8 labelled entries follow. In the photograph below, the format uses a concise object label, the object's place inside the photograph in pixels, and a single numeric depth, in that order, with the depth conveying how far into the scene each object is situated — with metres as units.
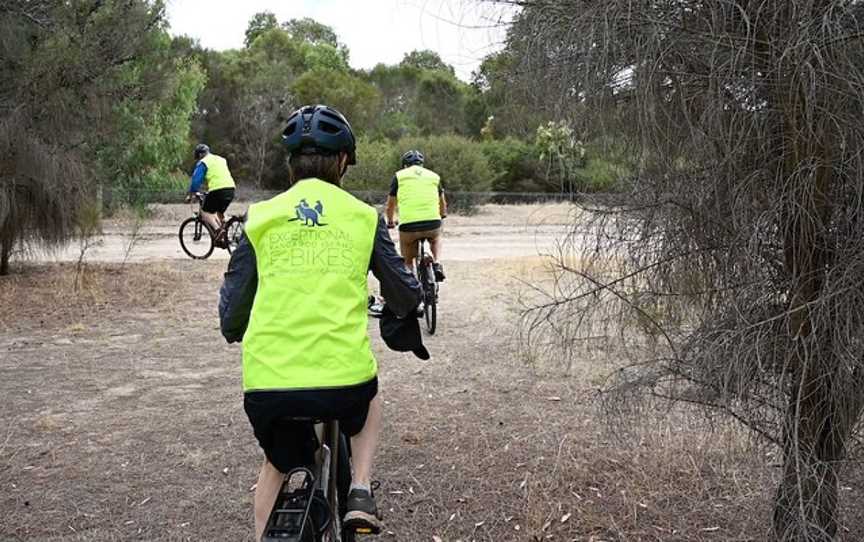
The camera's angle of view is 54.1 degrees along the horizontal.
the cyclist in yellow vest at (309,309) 2.80
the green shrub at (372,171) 30.25
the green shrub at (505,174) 24.94
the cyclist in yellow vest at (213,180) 14.44
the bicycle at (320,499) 2.58
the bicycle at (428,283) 9.12
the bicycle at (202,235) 15.63
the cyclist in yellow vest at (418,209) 9.13
